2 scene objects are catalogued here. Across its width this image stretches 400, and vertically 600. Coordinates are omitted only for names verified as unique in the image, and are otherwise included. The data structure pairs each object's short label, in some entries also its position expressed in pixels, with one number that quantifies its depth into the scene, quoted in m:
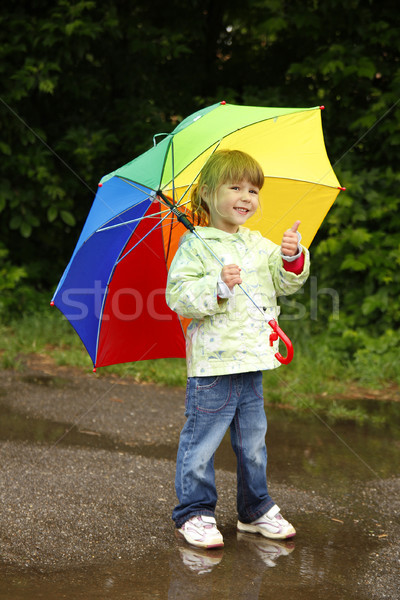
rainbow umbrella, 6.01
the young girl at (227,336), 5.81
